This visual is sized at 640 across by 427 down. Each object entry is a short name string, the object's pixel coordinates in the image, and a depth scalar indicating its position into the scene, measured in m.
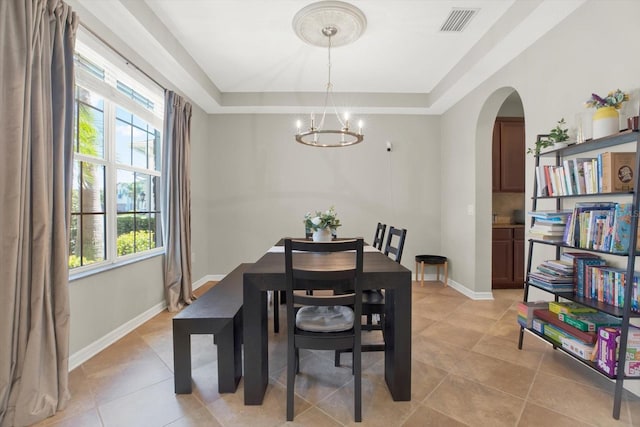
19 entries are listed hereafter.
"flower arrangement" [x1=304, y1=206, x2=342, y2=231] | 2.58
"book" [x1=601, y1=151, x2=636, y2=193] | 1.63
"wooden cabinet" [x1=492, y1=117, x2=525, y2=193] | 4.00
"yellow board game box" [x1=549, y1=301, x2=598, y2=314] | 1.95
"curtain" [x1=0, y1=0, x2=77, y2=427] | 1.48
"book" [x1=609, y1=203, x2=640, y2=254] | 1.57
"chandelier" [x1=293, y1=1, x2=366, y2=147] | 2.36
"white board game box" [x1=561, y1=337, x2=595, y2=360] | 1.75
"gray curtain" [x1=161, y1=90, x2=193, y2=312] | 3.18
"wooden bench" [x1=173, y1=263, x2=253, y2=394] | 1.72
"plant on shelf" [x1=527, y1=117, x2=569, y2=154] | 2.04
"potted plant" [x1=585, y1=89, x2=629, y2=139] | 1.69
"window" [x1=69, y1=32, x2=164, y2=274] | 2.25
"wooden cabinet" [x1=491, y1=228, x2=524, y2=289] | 3.88
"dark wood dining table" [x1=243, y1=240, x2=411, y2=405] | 1.64
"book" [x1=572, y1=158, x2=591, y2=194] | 1.86
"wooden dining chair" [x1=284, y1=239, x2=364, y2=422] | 1.46
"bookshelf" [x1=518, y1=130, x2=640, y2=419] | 1.50
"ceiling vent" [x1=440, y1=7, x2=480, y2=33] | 2.43
